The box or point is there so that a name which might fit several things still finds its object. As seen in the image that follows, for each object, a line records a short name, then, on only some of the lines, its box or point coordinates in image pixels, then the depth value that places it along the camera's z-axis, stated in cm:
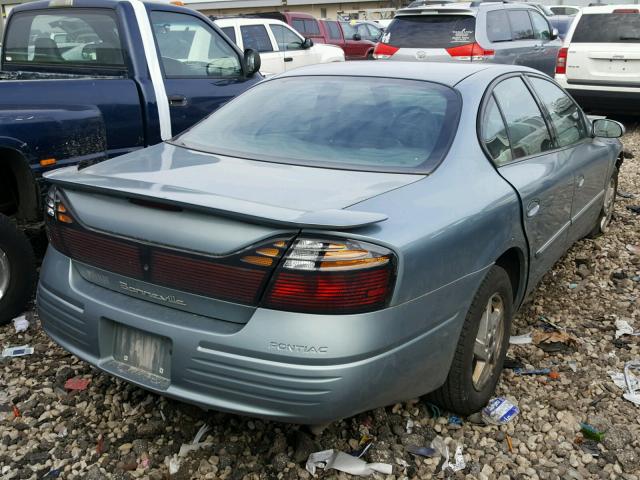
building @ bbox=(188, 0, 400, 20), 4416
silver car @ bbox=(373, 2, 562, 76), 1038
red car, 2002
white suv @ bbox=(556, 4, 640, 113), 996
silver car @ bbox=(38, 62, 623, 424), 228
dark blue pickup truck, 397
